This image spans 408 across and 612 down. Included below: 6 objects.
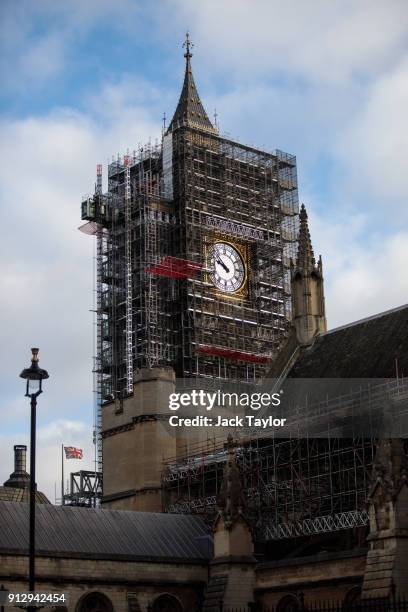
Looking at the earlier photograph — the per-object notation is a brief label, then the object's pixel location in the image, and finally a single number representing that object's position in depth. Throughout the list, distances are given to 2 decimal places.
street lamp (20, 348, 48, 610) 28.25
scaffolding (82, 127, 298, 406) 70.12
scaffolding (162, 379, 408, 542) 45.28
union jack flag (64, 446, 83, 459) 75.25
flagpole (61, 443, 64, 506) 73.38
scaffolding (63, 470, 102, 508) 74.25
